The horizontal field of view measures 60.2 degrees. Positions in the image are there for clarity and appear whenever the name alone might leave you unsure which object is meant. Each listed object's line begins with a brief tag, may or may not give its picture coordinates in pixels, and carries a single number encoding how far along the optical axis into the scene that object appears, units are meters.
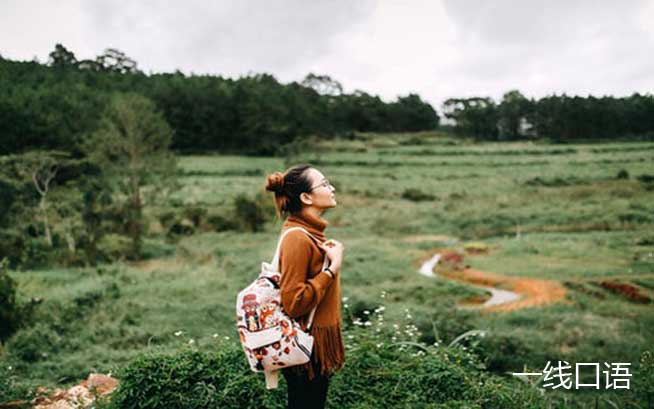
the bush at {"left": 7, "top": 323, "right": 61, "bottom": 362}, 8.63
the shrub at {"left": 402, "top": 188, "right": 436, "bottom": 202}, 33.06
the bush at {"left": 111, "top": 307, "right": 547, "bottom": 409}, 4.05
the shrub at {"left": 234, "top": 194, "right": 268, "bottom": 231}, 25.64
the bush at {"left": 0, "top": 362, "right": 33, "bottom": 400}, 4.79
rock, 4.63
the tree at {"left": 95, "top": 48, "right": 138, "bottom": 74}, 32.41
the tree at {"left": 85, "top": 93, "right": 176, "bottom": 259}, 23.28
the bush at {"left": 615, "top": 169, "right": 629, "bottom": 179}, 18.37
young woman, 2.66
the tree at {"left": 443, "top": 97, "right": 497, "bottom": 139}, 28.33
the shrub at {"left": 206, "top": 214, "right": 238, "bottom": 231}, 25.53
